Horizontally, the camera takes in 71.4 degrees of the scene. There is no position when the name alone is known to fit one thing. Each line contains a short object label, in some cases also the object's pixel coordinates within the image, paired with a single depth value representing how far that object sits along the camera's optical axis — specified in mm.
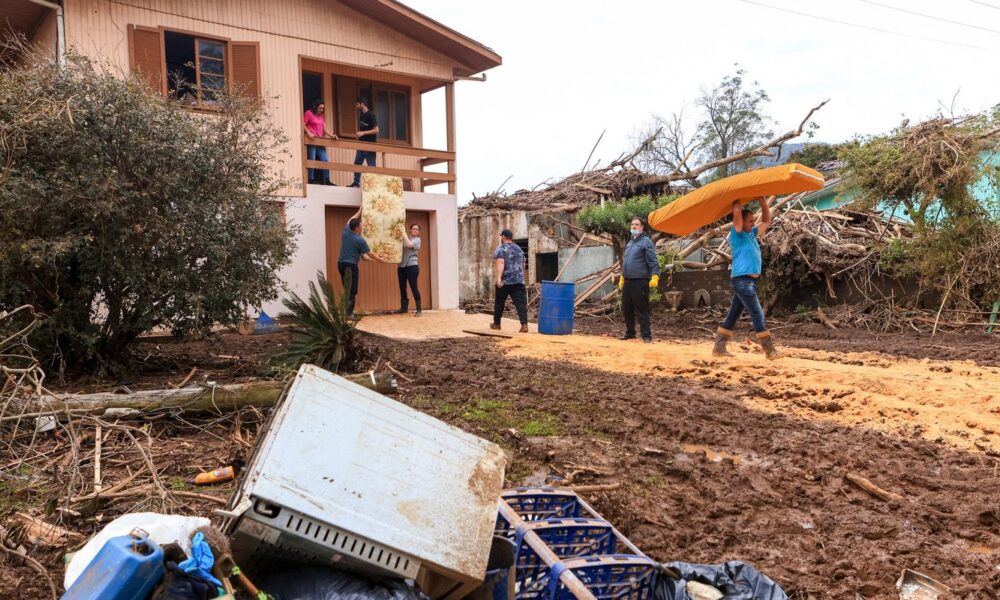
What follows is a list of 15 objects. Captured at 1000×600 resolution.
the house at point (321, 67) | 11805
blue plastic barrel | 11984
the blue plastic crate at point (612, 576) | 2480
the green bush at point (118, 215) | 6883
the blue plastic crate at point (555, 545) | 2668
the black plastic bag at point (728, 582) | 2582
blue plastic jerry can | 1894
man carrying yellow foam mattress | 8516
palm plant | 7988
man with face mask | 10812
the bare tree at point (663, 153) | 28122
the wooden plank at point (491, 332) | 11600
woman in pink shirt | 13703
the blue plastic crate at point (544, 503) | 3256
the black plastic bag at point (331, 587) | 2199
